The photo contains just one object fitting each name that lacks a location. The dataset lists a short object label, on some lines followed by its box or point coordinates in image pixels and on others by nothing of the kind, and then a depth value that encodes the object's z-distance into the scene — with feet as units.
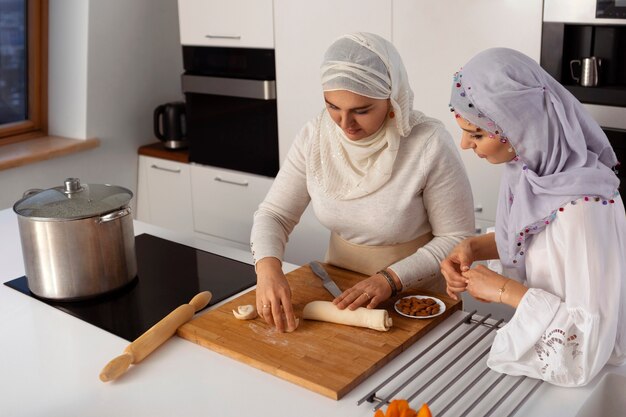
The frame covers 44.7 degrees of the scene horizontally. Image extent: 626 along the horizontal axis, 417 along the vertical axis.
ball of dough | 4.91
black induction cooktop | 5.14
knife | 5.21
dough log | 4.62
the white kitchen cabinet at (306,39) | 8.82
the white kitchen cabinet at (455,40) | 7.76
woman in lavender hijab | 3.87
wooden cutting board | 4.16
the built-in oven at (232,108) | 10.18
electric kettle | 11.57
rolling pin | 4.28
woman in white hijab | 5.19
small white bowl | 4.80
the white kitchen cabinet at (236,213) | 10.12
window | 11.02
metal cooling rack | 3.86
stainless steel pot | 5.16
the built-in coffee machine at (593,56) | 7.31
